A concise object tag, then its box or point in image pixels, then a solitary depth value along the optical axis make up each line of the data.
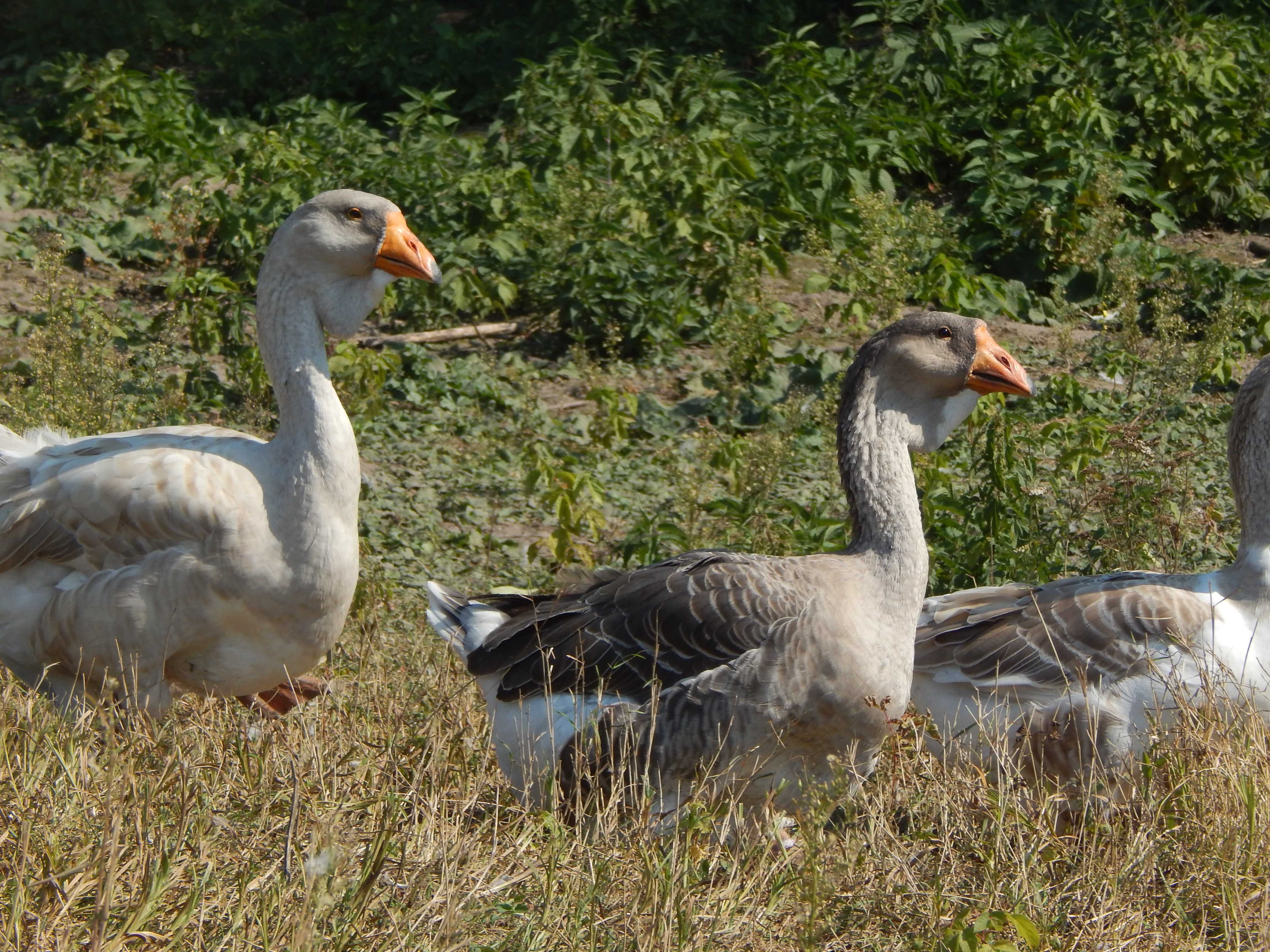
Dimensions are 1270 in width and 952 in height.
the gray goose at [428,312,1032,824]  8.39
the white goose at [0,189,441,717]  8.80
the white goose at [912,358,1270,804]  9.14
